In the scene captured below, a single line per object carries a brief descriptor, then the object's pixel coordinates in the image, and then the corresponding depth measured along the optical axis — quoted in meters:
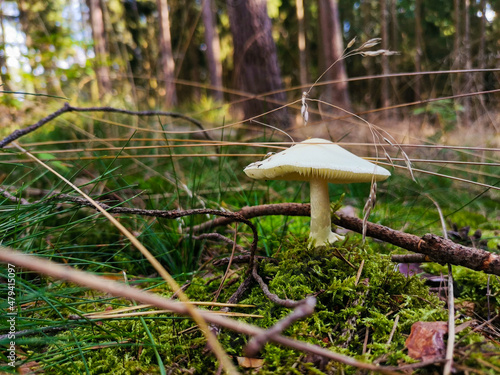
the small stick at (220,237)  0.20
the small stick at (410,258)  0.17
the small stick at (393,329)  0.14
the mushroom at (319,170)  0.16
